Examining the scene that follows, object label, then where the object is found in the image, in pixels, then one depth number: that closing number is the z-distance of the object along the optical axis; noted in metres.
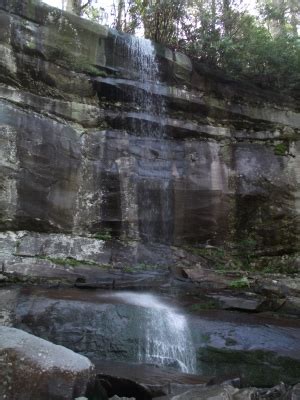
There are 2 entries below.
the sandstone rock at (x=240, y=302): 9.33
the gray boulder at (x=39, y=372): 4.77
